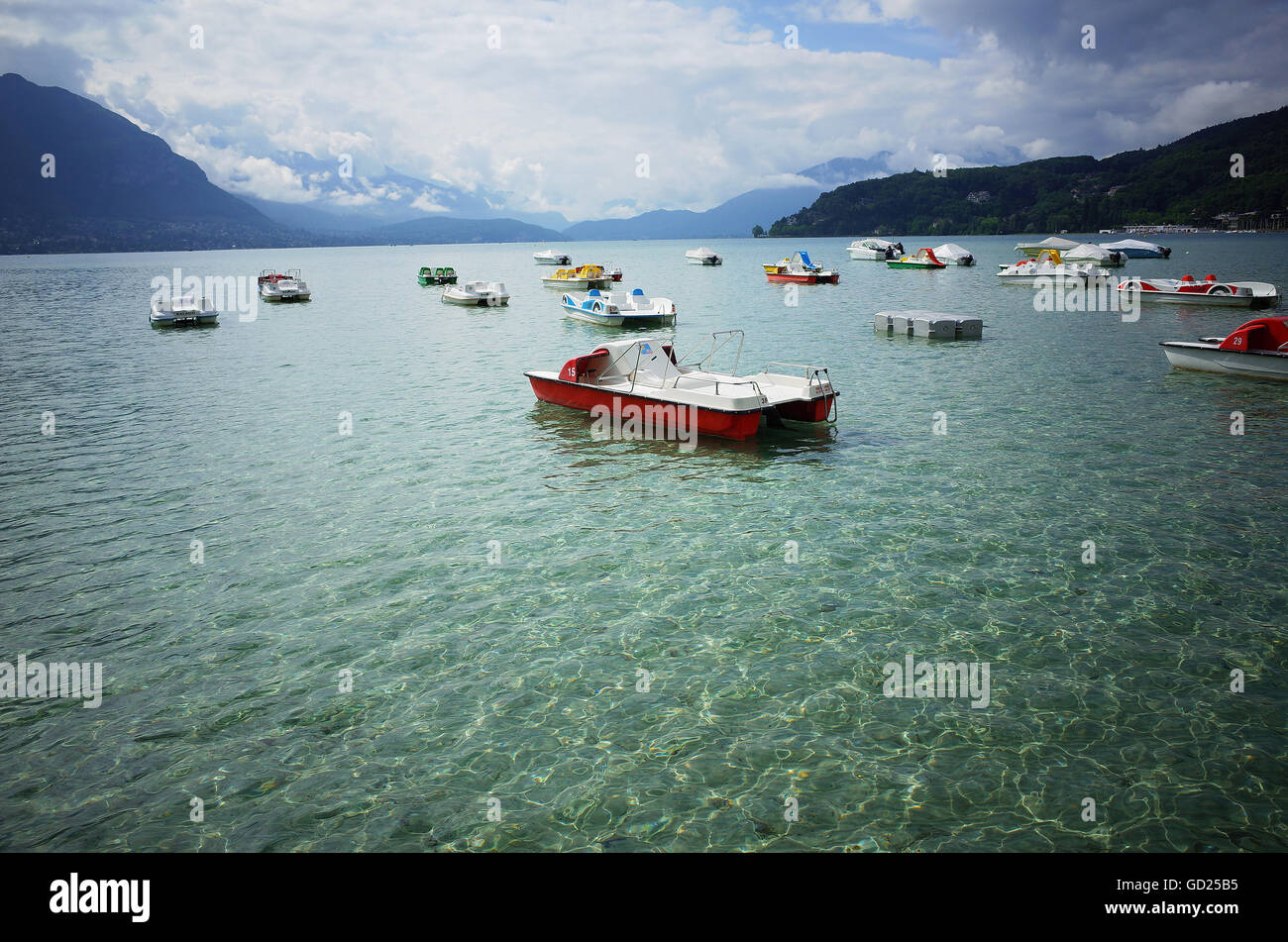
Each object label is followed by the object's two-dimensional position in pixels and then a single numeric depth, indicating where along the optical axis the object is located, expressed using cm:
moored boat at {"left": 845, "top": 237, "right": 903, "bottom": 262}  13688
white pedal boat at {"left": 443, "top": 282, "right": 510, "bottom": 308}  6500
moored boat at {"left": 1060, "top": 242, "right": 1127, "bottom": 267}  9281
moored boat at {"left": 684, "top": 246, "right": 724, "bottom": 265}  13225
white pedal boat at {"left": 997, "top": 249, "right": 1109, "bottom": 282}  6794
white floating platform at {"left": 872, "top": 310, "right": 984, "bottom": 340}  4206
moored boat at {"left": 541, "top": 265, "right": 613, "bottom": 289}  7606
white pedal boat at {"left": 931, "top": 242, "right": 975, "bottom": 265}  10912
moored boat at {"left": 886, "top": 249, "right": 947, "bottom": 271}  10156
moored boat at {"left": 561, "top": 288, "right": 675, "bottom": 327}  4709
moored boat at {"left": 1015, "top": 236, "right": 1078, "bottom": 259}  11328
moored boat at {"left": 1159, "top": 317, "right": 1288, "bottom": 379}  2809
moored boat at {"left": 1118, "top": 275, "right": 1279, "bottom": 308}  4853
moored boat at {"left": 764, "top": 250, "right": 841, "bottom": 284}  8094
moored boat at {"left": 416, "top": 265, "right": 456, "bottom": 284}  9050
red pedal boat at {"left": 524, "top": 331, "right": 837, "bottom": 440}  2097
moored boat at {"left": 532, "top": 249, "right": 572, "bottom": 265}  13938
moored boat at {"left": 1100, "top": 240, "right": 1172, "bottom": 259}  10944
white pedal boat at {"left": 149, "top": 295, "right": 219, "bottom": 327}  5206
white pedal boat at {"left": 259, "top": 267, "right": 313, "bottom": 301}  7262
